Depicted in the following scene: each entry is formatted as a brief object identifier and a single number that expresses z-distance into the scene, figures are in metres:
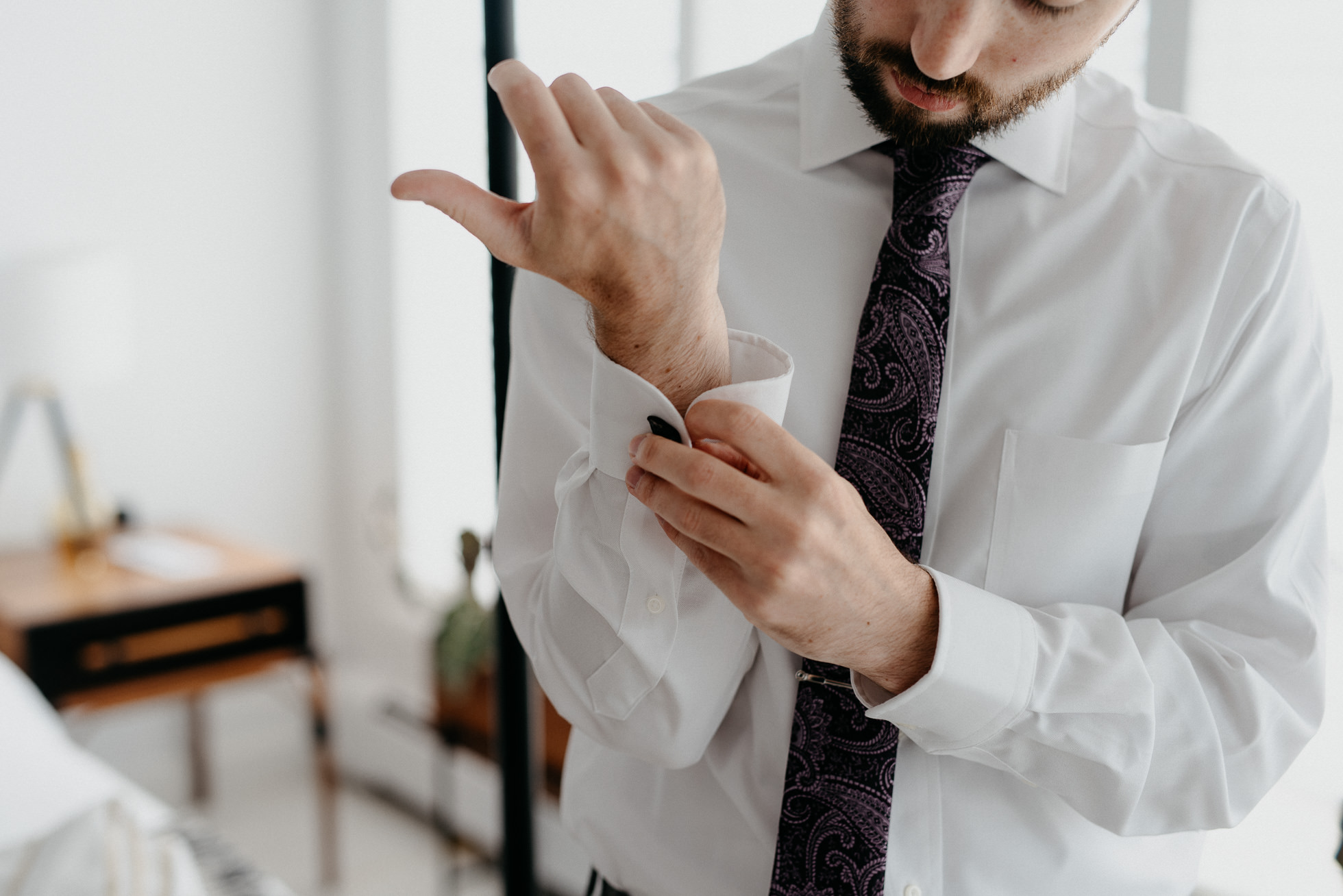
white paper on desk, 2.25
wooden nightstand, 2.02
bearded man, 0.58
